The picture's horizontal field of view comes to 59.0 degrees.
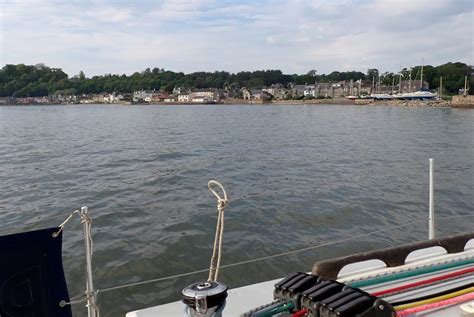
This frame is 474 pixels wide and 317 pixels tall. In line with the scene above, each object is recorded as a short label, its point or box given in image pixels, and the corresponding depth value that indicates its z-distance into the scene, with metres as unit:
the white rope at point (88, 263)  2.21
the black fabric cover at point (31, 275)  1.94
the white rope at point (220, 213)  2.67
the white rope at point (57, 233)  2.02
